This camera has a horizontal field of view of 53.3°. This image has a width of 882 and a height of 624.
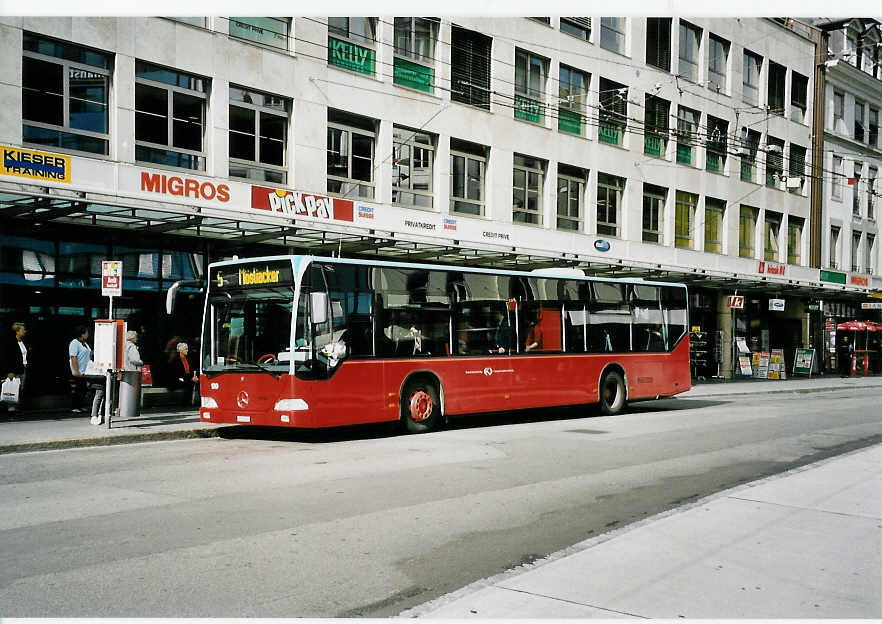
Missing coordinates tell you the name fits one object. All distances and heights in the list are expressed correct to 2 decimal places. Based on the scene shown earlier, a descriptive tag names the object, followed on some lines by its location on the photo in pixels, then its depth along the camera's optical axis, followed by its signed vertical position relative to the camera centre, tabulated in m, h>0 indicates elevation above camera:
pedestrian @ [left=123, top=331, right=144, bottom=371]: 16.48 -0.95
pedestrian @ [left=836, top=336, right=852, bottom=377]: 44.90 -2.29
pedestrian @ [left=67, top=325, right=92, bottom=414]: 17.28 -1.15
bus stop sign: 15.53 +0.51
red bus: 14.16 -0.62
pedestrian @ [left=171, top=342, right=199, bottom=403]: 18.72 -1.52
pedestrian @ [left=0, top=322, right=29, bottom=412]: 16.88 -1.00
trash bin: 17.22 -1.75
